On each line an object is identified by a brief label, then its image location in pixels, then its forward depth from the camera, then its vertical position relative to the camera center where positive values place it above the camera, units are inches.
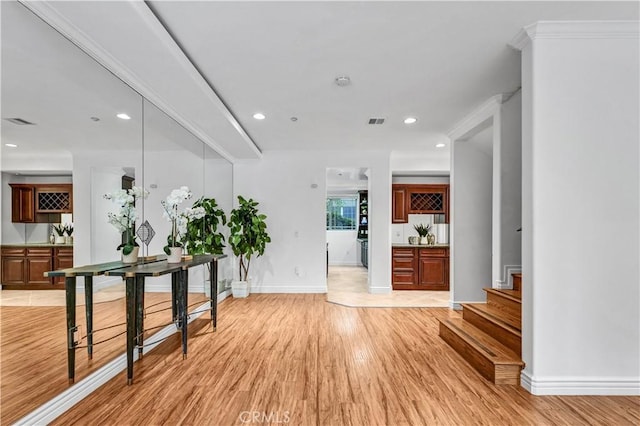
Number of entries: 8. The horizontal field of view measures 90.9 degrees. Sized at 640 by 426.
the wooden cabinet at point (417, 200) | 272.4 +10.7
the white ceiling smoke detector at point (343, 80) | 120.9 +51.5
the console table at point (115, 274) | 89.0 -22.9
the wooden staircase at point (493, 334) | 100.6 -47.9
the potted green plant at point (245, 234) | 215.3 -14.9
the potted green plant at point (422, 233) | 273.3 -18.0
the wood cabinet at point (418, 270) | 250.8 -46.0
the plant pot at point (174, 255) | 126.9 -17.3
